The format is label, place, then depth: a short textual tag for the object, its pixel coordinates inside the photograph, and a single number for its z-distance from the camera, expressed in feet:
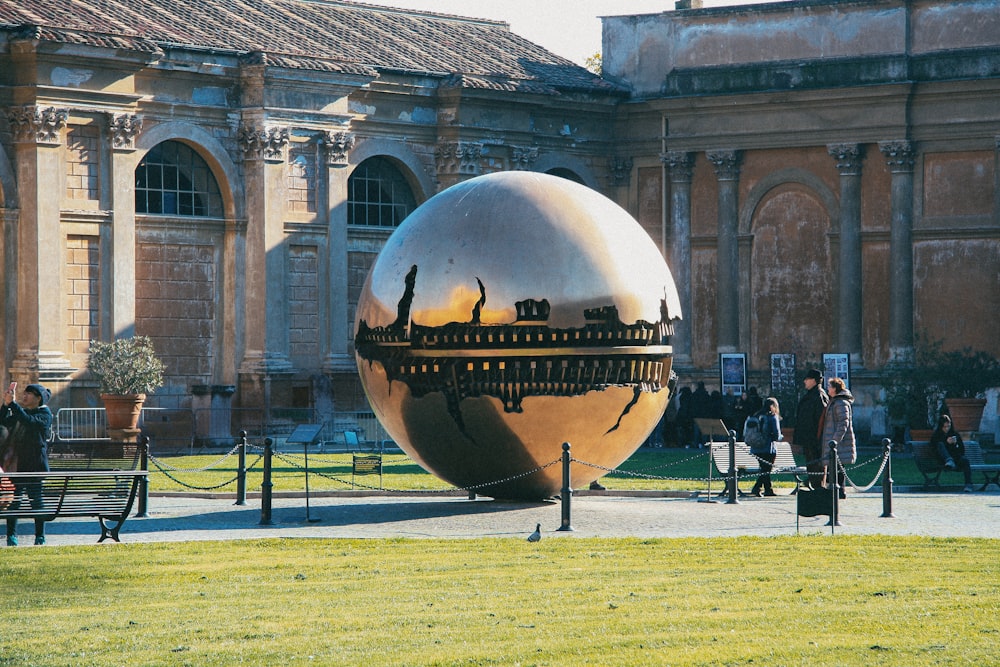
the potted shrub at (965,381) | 132.67
